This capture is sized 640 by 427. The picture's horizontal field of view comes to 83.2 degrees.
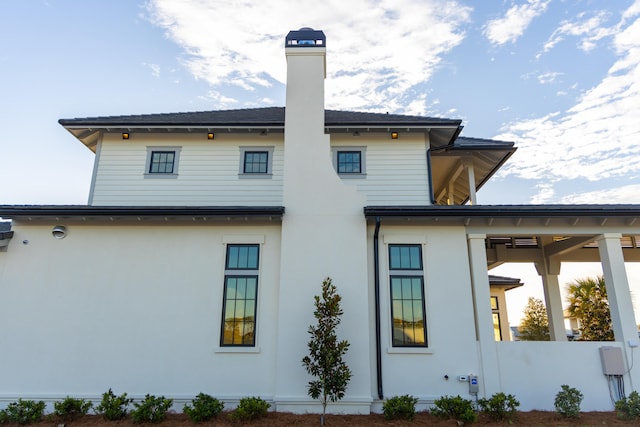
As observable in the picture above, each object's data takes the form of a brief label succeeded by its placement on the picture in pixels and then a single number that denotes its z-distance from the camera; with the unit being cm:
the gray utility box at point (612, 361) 774
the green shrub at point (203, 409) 673
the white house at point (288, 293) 770
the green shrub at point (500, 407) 676
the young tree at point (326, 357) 675
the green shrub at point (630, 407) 679
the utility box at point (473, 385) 755
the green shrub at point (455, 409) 654
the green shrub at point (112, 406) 693
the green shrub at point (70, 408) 697
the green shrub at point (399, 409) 691
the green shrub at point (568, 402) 685
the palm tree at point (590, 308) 1675
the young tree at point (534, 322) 2040
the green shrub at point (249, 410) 666
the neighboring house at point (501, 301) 1614
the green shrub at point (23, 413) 686
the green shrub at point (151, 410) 671
